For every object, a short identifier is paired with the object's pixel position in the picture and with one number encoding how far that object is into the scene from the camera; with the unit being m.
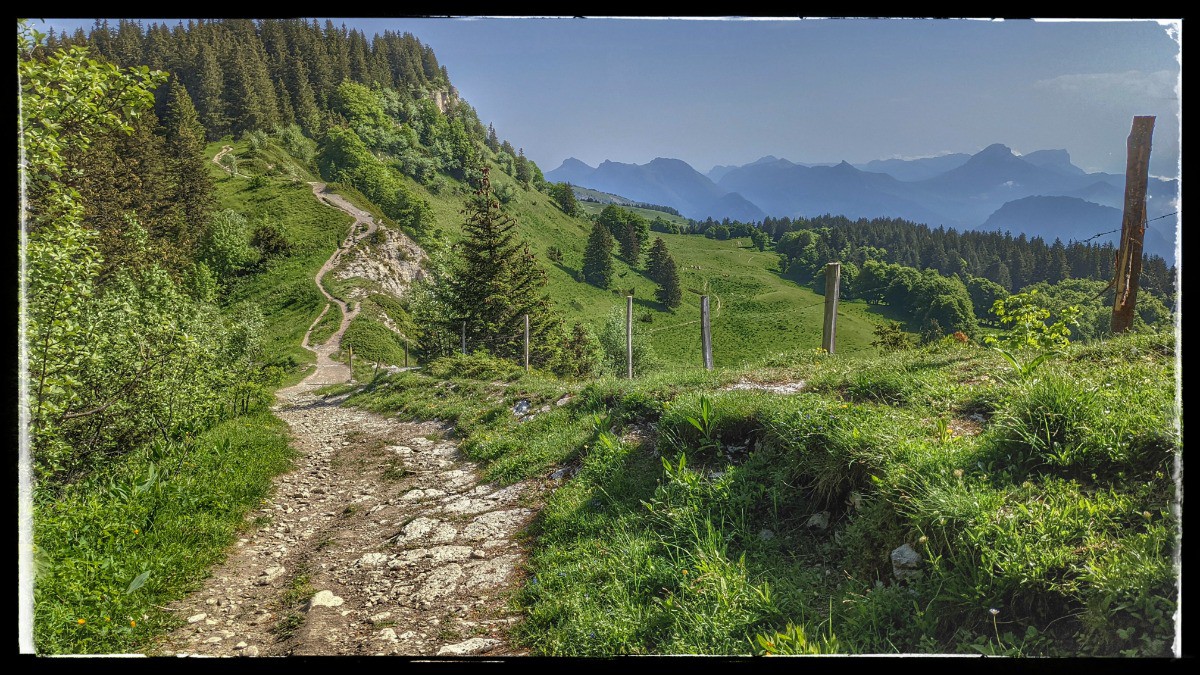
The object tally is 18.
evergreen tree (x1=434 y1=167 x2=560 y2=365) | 36.25
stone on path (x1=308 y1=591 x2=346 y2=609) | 4.59
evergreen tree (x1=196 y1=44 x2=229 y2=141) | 114.31
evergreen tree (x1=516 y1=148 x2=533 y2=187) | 160.25
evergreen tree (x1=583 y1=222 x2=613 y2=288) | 111.19
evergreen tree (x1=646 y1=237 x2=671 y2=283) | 121.38
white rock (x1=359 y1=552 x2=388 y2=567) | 5.48
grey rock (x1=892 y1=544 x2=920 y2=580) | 3.29
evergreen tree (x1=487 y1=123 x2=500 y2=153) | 181.36
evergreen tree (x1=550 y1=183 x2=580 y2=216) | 164.25
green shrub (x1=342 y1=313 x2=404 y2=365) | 49.22
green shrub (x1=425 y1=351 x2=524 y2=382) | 19.16
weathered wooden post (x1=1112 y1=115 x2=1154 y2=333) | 7.07
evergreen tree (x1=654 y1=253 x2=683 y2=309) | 116.19
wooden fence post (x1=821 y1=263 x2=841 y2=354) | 11.61
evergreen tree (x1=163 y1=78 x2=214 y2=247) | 63.31
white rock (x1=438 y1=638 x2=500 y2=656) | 3.83
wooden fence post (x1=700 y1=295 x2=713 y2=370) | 15.73
